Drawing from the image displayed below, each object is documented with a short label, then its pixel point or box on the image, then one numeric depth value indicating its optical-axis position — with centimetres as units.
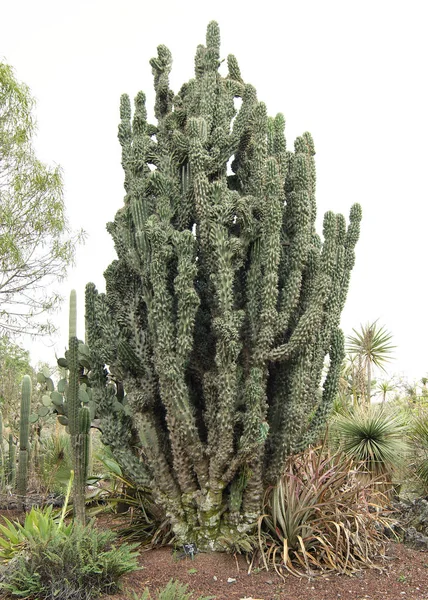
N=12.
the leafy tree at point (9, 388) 1512
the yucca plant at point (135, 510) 654
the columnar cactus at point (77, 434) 648
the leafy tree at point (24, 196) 1661
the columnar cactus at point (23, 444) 928
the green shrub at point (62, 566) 496
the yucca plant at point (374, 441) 970
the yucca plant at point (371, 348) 1739
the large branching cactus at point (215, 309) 587
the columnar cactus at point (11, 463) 1092
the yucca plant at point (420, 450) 1034
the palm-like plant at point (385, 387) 1830
